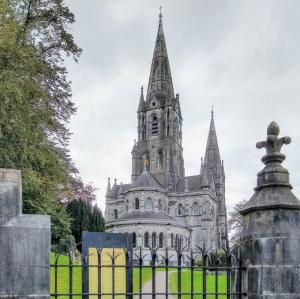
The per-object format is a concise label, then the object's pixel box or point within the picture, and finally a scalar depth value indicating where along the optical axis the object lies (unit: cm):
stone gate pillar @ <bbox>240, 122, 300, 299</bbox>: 538
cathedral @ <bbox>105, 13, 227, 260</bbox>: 6331
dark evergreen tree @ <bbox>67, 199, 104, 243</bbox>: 2747
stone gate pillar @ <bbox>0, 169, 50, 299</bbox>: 456
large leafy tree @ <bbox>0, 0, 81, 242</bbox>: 1548
